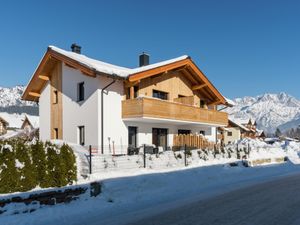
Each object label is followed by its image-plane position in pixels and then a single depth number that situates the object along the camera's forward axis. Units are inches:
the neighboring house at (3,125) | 2143.8
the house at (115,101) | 788.9
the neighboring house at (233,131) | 2151.8
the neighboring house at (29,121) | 2078.5
